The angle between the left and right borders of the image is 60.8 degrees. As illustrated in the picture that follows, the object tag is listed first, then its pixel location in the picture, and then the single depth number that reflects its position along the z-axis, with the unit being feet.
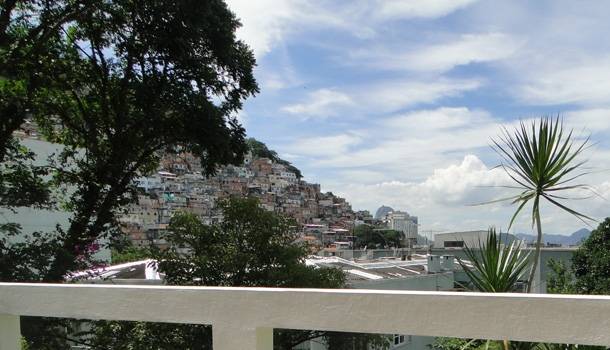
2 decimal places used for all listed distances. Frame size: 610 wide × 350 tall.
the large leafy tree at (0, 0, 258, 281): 22.36
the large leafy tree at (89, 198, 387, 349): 21.42
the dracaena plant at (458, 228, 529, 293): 11.89
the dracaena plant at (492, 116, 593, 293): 12.12
